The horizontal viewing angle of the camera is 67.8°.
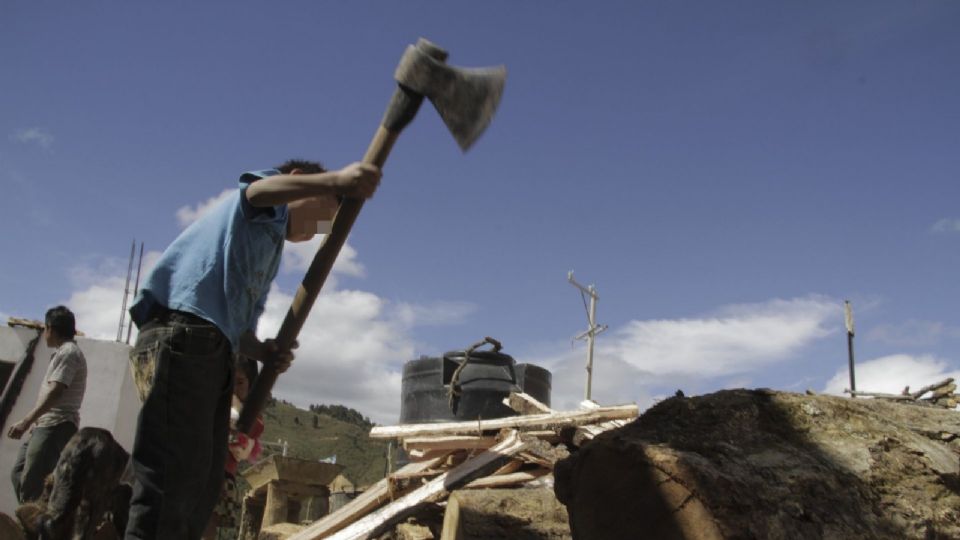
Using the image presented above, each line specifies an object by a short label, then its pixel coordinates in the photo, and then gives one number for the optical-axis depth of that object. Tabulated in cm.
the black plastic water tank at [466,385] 705
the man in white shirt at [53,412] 534
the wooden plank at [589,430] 485
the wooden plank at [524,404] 649
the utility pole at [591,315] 2553
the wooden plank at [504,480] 482
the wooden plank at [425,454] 588
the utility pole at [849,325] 2588
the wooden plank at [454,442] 562
